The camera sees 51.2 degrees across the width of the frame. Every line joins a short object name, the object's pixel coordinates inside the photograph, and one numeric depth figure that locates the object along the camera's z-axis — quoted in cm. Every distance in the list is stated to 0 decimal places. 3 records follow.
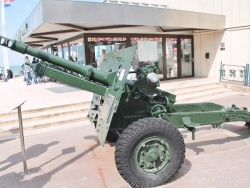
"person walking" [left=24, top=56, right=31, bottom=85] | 1619
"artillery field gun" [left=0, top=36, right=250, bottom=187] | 327
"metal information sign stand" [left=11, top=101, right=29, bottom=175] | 404
